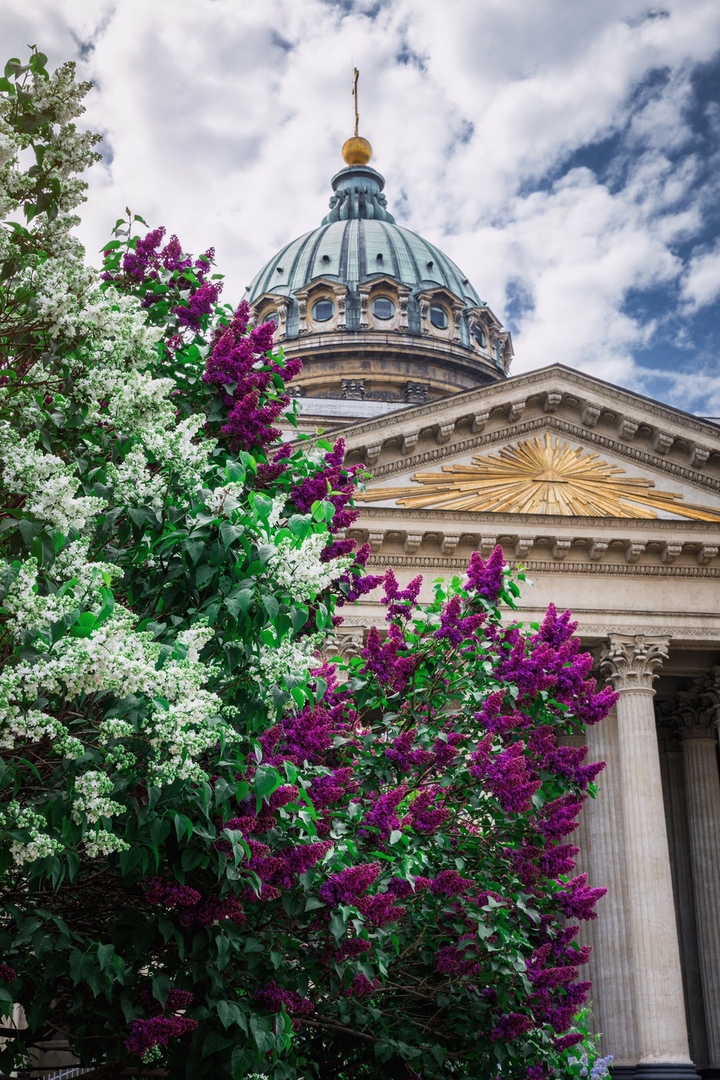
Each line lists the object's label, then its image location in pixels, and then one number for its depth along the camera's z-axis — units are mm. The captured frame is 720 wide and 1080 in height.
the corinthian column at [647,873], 22391
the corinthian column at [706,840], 27031
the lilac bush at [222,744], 6230
